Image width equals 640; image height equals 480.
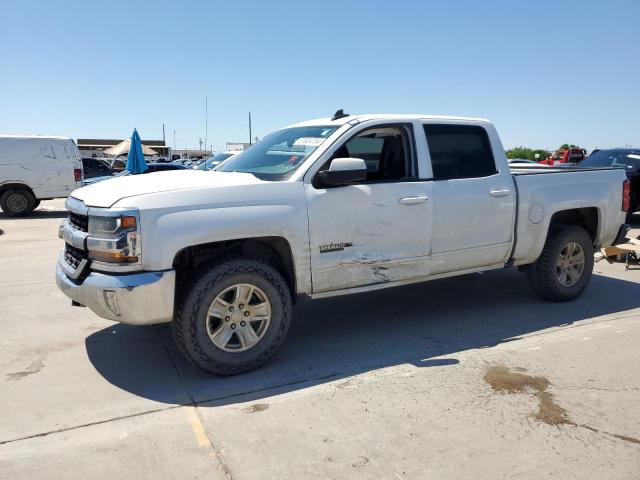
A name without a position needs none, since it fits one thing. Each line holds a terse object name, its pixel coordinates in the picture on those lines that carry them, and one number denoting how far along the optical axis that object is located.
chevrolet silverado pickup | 3.59
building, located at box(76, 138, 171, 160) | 71.15
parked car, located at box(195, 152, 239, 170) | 15.75
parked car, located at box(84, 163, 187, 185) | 19.12
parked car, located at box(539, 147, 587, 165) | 26.98
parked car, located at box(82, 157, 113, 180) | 18.80
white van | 14.10
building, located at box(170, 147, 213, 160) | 87.93
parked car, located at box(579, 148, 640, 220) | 11.14
